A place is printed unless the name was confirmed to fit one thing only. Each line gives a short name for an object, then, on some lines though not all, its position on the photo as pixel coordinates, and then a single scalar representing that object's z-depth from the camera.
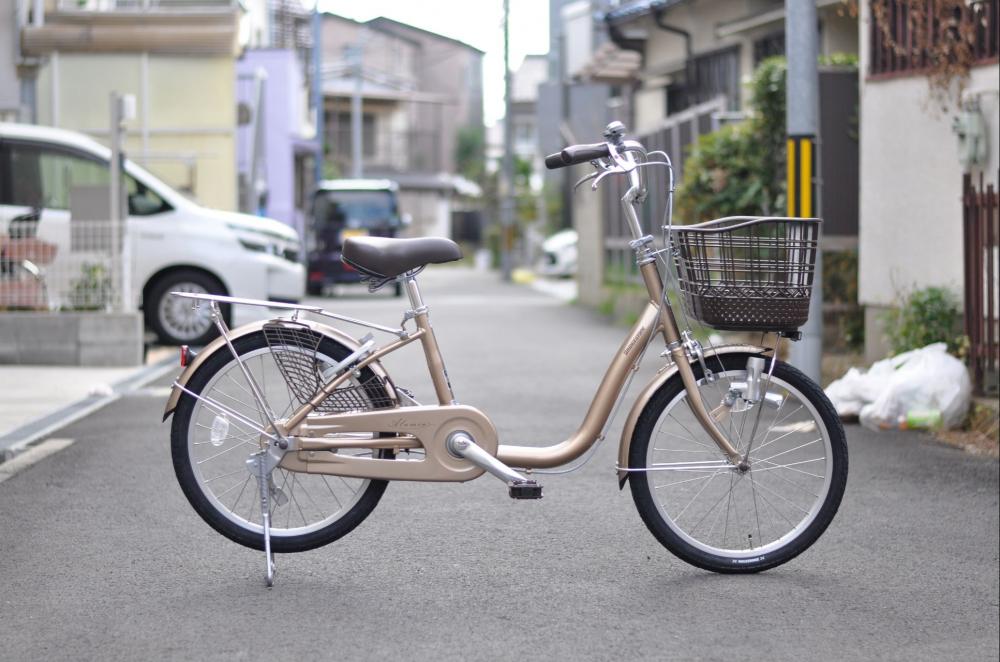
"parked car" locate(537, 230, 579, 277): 32.81
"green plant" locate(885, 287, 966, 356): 8.78
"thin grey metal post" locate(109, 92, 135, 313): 11.58
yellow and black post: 8.76
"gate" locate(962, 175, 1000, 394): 8.18
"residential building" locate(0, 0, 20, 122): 14.15
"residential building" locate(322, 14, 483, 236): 56.50
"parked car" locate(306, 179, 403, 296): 25.09
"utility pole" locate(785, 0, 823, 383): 8.75
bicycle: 4.51
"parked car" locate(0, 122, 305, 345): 13.01
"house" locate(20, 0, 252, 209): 19.36
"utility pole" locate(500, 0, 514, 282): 33.88
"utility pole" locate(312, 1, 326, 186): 37.97
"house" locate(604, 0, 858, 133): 15.27
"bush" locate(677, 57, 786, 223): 11.91
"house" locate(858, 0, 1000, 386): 8.73
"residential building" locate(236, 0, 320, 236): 24.80
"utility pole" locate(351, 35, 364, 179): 48.59
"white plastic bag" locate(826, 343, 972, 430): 8.08
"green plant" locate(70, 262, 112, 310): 11.66
